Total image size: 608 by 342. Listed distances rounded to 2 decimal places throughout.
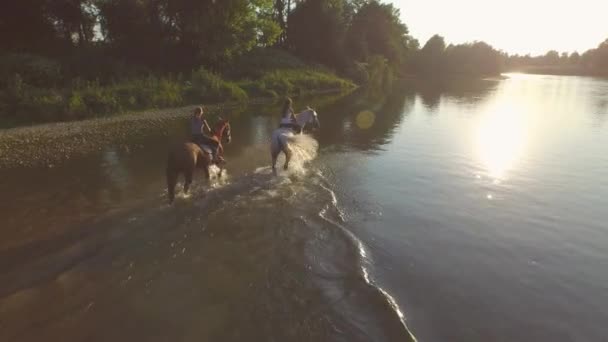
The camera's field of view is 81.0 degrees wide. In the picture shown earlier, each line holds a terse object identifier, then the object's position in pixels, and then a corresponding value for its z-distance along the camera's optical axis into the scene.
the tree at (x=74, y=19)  32.31
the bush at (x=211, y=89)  29.34
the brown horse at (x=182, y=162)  8.77
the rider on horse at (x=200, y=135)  10.71
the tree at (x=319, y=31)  54.84
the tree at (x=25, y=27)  29.11
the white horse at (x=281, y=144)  11.62
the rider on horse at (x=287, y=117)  11.98
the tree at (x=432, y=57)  101.44
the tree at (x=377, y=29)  69.69
